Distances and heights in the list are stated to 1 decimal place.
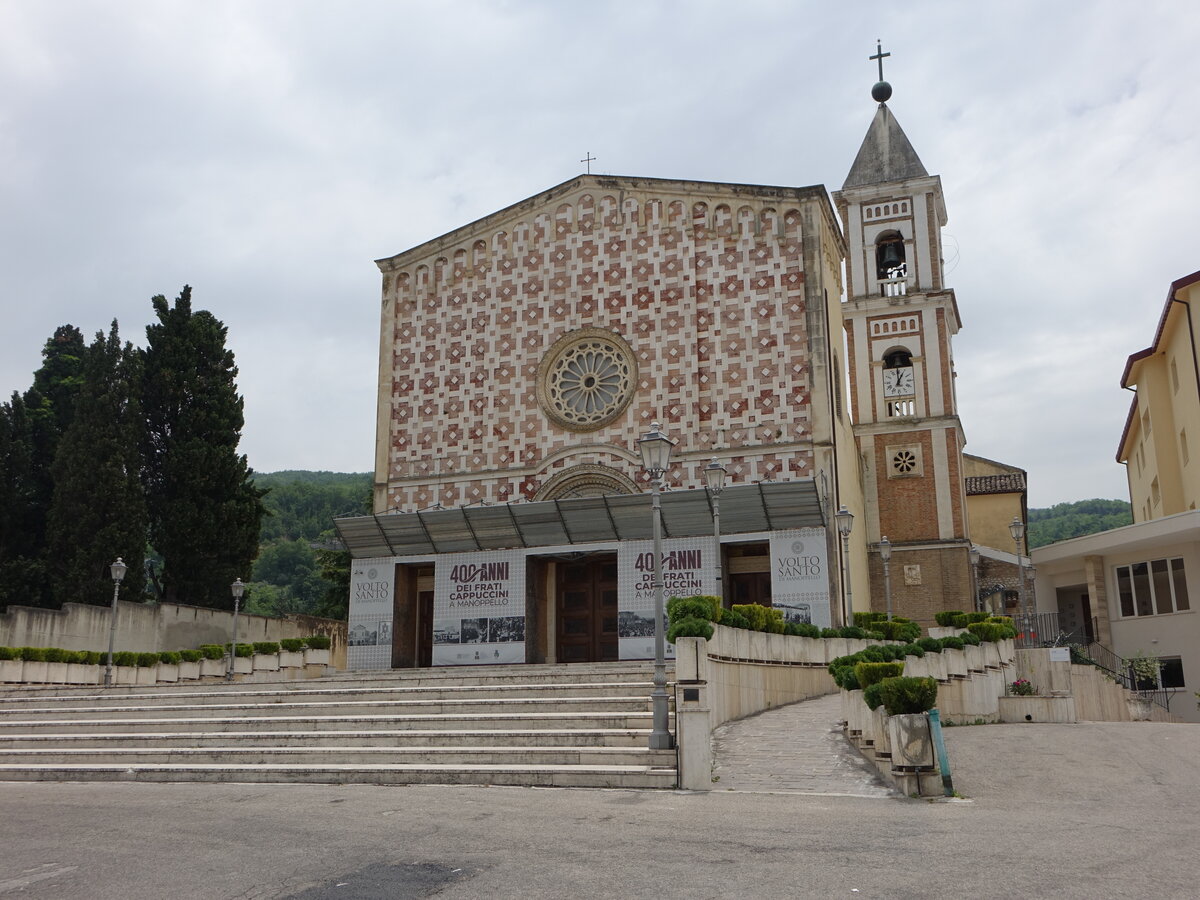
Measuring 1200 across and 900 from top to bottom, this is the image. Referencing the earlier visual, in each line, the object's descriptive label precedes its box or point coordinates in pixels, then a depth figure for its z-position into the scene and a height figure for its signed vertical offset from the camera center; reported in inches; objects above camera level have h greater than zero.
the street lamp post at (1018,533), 1004.5 +116.2
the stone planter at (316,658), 1179.6 +1.3
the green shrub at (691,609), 590.0 +26.7
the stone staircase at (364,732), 495.5 -40.8
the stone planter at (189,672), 1034.1 -11.6
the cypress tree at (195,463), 1251.2 +240.0
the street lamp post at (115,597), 909.8 +57.7
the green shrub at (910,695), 452.4 -17.5
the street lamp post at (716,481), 714.2 +118.7
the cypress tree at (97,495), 1143.0 +184.3
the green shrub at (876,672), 531.5 -8.8
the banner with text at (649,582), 944.9 +67.3
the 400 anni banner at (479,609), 994.1 +46.8
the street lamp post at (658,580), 490.9 +38.5
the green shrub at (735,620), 656.4 +22.8
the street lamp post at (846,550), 878.4 +93.9
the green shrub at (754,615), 709.9 +27.5
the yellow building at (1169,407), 1180.5 +314.0
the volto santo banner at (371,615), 1039.6 +43.6
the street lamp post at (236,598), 1063.7 +66.5
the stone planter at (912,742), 437.4 -36.9
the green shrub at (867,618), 933.2 +32.9
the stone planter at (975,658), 781.3 -3.2
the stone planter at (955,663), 721.6 -6.2
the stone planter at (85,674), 965.7 -11.9
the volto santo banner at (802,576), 915.4 +69.7
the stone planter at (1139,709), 1063.6 -57.2
